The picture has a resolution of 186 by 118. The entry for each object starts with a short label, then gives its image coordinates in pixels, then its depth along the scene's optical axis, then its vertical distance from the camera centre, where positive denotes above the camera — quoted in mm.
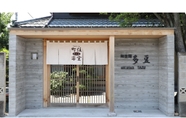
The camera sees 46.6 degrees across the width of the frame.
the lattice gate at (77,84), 8320 -897
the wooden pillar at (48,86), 8289 -955
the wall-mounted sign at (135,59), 8117 +64
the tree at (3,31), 12500 +1793
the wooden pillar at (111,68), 7117 -236
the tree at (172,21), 8047 +1564
